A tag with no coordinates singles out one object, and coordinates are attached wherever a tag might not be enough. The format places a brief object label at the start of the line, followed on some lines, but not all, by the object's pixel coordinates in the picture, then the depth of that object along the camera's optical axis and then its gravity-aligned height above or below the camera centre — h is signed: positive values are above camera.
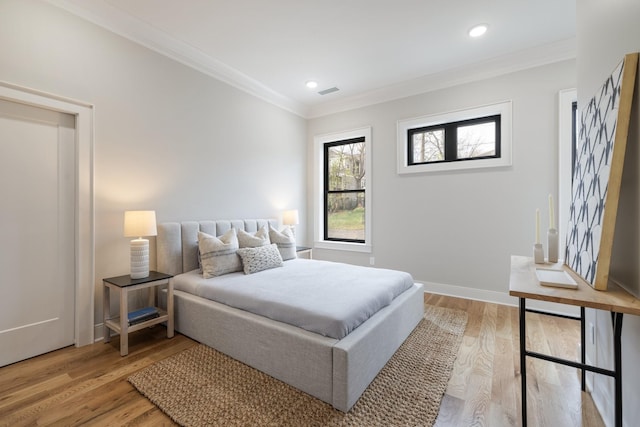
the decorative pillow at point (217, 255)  2.73 -0.44
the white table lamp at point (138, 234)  2.41 -0.19
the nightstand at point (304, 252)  4.15 -0.62
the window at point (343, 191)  4.42 +0.37
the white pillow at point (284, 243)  3.53 -0.40
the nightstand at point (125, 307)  2.20 -0.81
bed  1.63 -0.91
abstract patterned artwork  1.18 +0.20
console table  1.07 -0.37
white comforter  1.81 -0.64
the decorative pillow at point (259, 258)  2.83 -0.50
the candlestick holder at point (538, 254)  1.87 -0.29
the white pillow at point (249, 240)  3.10 -0.32
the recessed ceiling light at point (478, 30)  2.67 +1.82
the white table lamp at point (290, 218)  4.26 -0.09
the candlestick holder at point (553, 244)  1.89 -0.22
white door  2.05 -0.15
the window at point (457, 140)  3.33 +0.97
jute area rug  1.53 -1.15
